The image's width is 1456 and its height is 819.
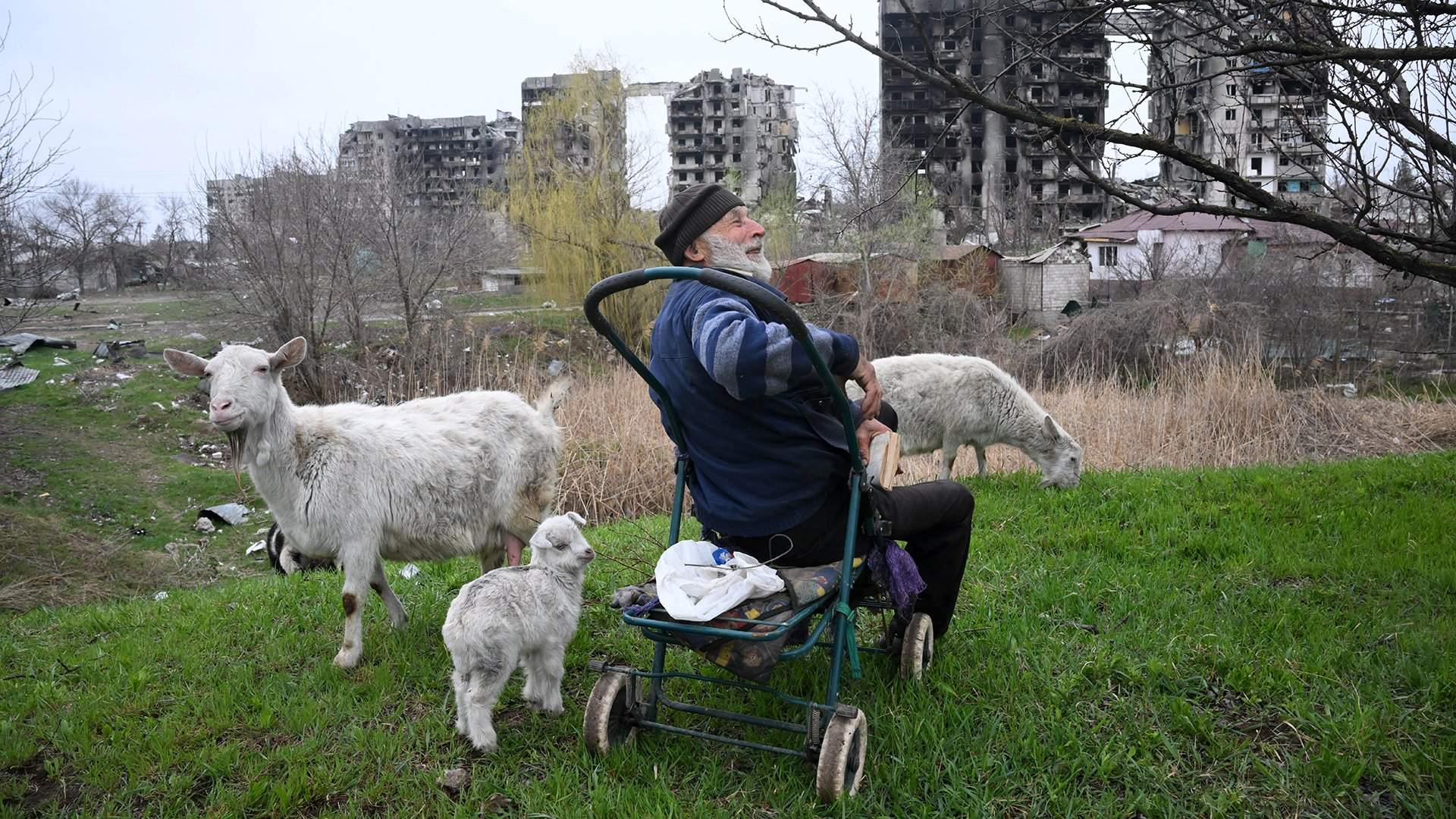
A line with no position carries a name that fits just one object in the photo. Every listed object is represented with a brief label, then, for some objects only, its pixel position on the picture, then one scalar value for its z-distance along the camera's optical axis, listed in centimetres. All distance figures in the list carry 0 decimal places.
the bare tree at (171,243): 2944
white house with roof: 2427
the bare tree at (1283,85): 467
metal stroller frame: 315
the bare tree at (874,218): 2675
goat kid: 360
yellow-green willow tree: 2653
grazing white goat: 987
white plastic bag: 324
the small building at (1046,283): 3278
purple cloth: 381
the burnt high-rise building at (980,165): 4262
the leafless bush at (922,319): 2377
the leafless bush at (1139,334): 2155
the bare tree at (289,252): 1839
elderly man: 340
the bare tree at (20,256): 1223
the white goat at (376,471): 479
